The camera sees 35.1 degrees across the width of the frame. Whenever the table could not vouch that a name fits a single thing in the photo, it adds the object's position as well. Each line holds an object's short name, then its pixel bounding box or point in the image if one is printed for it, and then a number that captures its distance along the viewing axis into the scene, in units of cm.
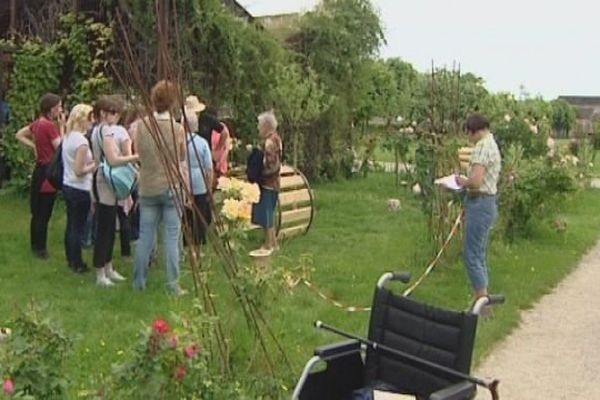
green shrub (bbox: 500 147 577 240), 1050
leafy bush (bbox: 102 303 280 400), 325
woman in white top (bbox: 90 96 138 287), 723
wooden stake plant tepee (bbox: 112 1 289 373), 446
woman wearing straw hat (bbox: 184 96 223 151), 939
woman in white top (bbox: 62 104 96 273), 750
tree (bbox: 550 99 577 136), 3144
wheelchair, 396
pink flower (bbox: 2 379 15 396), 293
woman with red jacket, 816
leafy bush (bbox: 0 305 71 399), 316
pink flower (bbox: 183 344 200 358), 329
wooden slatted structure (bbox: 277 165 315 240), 1027
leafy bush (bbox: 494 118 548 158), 1318
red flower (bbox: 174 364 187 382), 330
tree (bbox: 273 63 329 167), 1547
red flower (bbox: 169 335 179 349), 326
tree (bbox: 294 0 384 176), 1769
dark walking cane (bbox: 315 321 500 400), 353
